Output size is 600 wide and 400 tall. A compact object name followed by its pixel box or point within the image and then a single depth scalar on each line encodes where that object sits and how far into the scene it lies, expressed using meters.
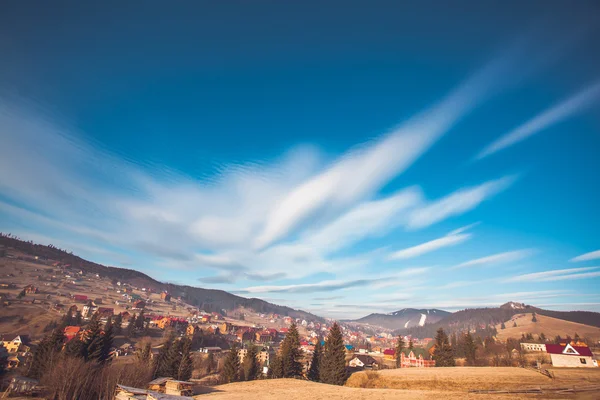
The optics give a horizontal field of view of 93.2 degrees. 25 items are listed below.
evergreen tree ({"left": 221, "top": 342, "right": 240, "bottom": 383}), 58.16
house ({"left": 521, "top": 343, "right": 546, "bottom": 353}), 135.85
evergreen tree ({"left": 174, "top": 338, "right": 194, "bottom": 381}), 54.56
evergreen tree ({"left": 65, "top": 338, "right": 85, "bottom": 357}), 45.56
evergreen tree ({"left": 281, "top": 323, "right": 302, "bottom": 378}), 57.69
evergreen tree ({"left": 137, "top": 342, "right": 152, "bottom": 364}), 54.45
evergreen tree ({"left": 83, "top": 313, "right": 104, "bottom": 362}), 46.41
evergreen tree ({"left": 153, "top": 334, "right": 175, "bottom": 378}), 55.47
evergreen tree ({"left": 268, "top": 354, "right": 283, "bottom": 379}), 58.44
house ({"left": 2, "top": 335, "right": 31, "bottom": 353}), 98.50
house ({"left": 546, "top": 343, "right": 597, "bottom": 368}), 60.78
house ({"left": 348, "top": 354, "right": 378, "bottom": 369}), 113.25
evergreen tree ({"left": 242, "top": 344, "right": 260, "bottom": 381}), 62.00
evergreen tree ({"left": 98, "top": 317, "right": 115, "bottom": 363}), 47.75
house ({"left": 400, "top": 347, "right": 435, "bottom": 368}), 102.81
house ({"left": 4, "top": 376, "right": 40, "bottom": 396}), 40.94
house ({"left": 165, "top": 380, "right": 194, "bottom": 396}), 40.88
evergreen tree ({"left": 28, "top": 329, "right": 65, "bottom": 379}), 48.31
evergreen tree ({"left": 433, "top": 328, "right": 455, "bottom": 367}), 74.42
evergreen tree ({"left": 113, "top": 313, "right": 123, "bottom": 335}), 129.46
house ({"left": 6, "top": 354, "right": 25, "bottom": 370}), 76.39
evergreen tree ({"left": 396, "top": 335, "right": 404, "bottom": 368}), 102.04
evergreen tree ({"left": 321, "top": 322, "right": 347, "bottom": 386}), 54.25
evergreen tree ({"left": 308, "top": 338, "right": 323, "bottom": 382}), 59.91
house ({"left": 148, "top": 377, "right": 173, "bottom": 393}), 42.47
